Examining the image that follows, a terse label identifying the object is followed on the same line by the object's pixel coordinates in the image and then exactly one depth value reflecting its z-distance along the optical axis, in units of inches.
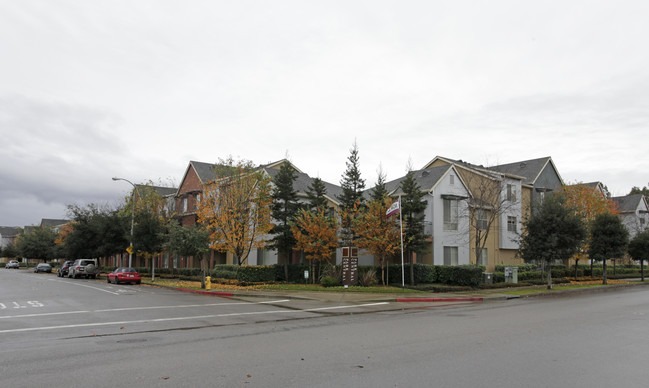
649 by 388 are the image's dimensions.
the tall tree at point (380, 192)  1194.6
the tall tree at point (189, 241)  1146.0
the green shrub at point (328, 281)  1110.4
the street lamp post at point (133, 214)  1482.5
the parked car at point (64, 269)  1935.3
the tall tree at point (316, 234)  1136.8
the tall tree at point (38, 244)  3075.8
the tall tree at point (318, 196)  1277.1
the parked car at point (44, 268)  2513.5
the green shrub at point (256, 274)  1213.7
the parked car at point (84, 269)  1781.5
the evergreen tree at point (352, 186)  1277.1
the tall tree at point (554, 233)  1146.0
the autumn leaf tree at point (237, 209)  1224.2
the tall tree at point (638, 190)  3475.4
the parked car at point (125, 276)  1389.0
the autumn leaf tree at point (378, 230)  1085.8
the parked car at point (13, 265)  3501.5
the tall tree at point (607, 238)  1358.3
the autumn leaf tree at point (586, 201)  1578.5
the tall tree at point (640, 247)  1600.6
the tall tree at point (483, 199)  1302.9
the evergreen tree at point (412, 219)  1148.5
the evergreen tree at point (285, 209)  1249.4
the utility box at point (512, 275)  1259.6
